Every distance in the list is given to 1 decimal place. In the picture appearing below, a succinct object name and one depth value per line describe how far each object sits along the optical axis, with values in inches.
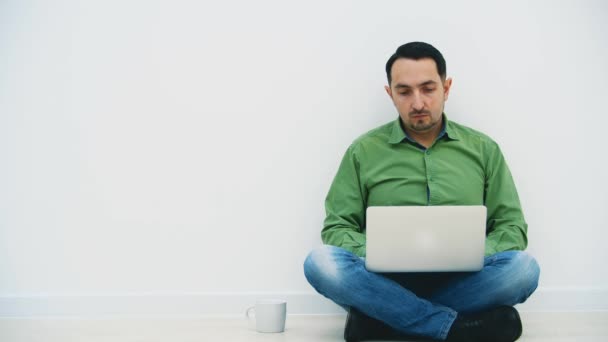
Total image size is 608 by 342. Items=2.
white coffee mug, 103.6
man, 92.0
